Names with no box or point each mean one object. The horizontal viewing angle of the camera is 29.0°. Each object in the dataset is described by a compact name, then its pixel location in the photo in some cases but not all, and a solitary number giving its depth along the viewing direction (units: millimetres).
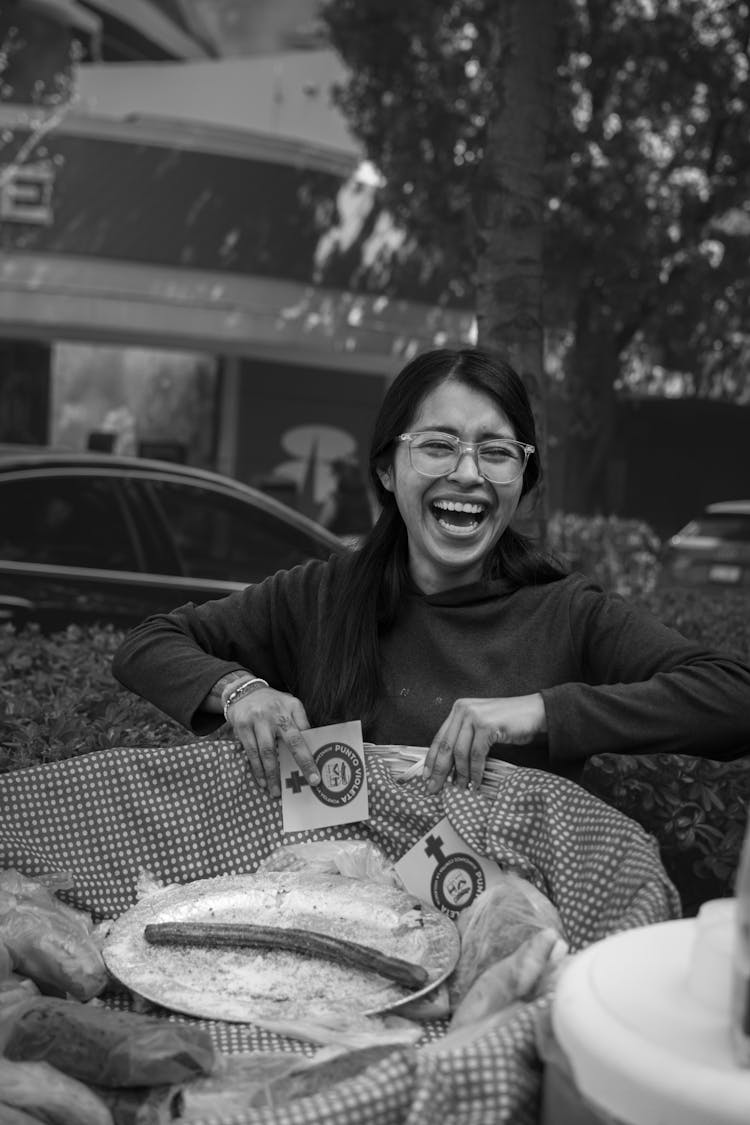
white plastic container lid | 1385
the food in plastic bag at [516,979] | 1978
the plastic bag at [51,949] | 2320
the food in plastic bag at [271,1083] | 1885
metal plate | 2262
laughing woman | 2621
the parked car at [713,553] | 12438
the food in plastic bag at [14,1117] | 1854
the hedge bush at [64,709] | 3309
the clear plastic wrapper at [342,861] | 2621
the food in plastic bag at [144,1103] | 1957
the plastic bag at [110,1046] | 1959
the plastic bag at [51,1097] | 1906
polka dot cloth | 2238
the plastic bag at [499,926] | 2230
